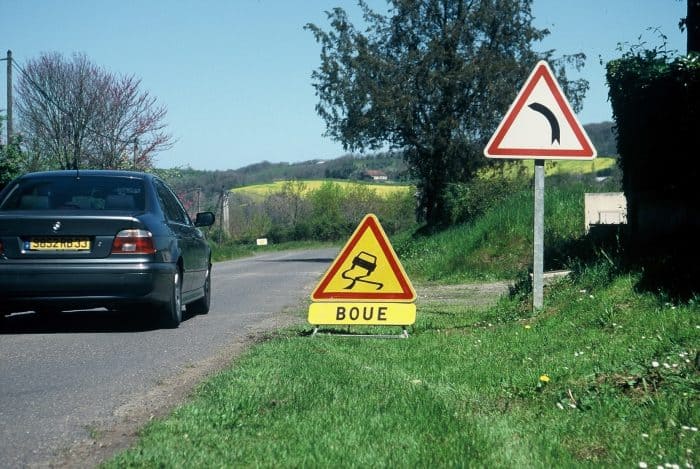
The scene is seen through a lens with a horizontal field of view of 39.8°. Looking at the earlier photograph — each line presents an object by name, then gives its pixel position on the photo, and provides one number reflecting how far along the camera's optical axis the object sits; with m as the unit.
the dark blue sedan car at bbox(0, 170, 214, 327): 9.68
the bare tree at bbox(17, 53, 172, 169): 36.75
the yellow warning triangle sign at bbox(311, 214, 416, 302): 8.72
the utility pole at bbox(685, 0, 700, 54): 10.75
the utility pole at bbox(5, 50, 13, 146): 31.22
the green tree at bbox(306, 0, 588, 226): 35.25
